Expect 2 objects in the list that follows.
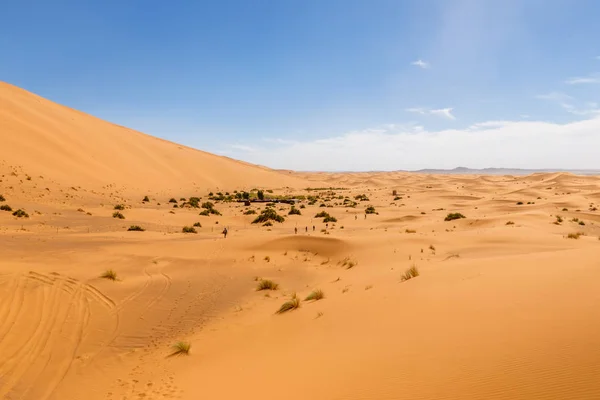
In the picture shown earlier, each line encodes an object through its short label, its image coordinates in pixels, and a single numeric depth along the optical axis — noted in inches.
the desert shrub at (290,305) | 346.0
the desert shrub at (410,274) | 372.5
